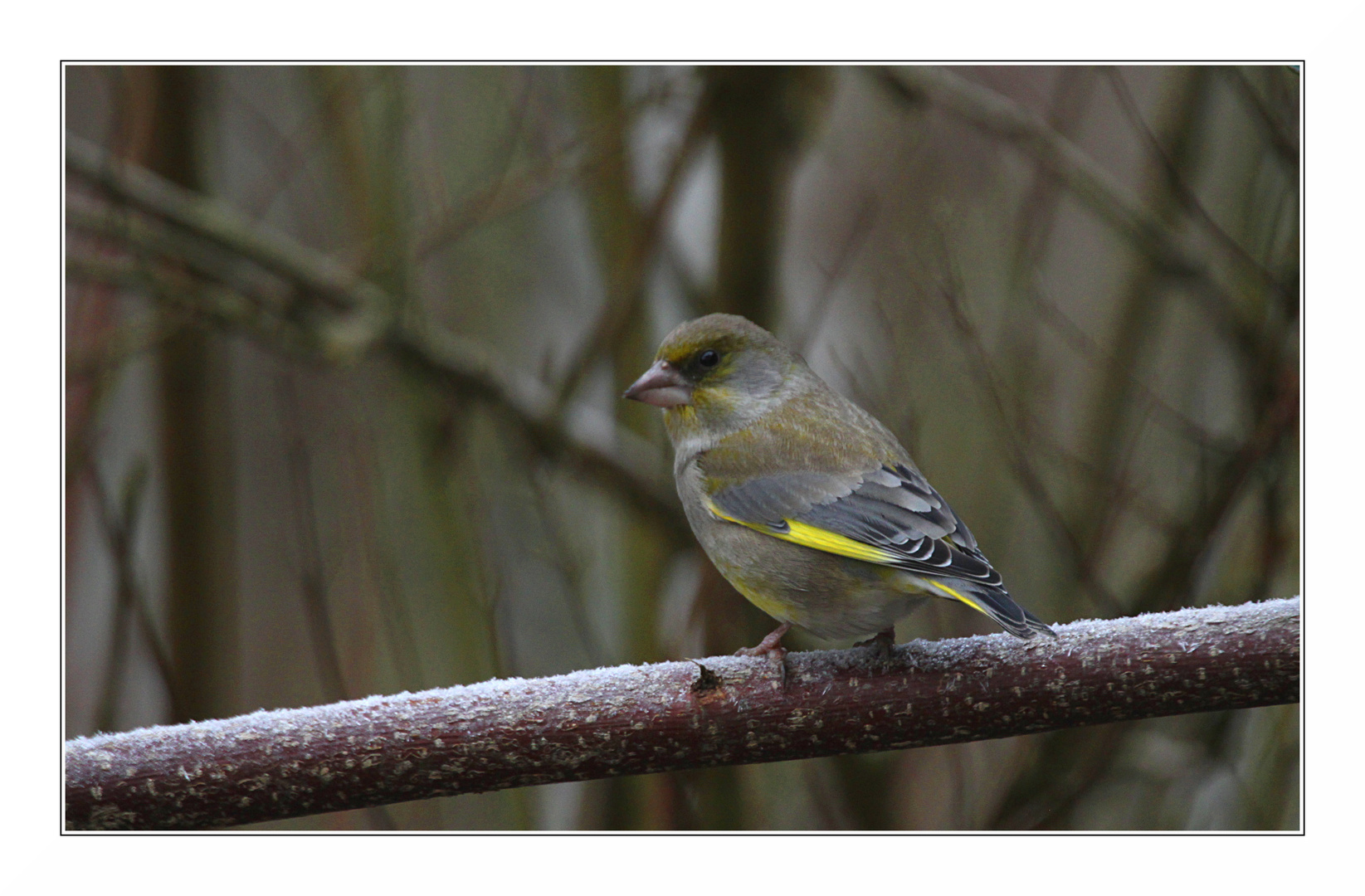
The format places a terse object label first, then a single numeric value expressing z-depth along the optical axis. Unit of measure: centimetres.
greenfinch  473
